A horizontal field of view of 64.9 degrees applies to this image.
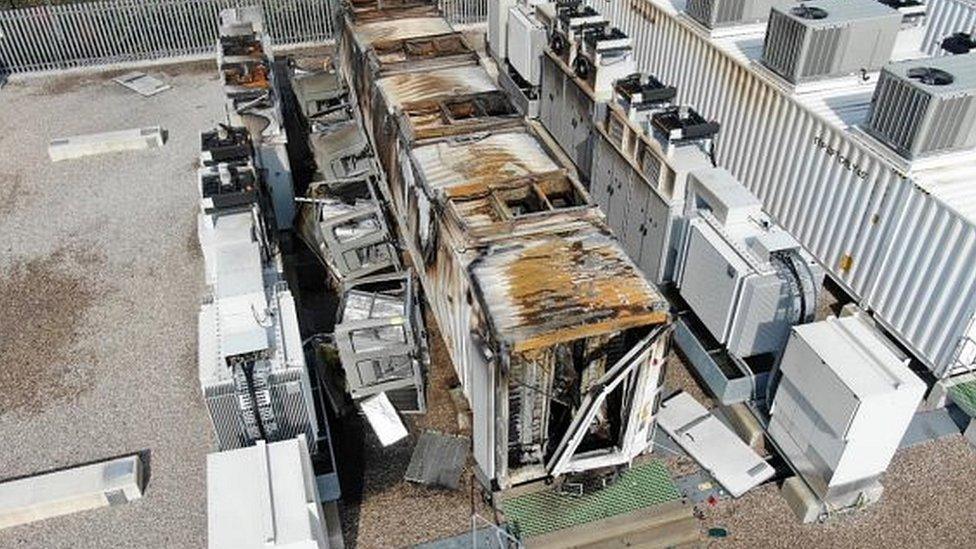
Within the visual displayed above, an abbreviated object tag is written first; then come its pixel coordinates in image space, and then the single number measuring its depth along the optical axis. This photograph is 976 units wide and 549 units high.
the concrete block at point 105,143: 21.19
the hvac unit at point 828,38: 15.78
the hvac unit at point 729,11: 18.56
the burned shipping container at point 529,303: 10.62
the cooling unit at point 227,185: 13.28
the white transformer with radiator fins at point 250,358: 10.91
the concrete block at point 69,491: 11.95
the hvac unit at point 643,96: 15.10
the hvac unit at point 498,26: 23.33
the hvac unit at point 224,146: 14.98
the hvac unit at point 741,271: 12.47
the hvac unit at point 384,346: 13.00
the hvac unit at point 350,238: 15.59
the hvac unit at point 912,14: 17.31
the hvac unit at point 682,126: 13.97
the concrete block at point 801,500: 11.77
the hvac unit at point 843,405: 10.86
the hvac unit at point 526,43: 21.23
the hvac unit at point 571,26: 18.77
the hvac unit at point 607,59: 17.61
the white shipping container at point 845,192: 13.11
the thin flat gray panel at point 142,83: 25.12
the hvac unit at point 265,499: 9.57
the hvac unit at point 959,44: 16.69
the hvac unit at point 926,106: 13.13
